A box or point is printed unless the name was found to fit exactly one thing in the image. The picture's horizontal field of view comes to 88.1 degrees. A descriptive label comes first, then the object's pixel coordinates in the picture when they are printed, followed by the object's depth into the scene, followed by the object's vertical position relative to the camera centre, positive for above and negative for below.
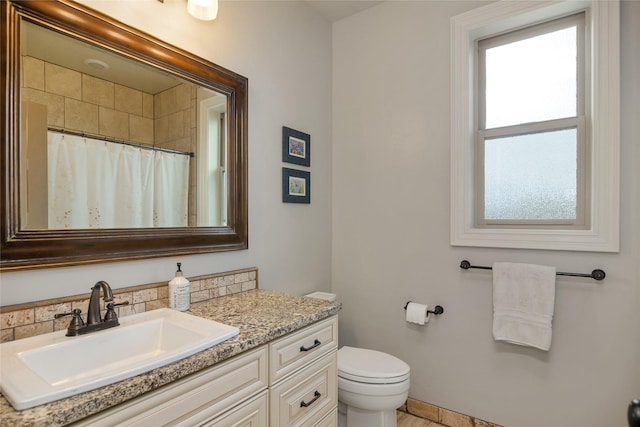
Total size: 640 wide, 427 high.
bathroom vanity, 0.73 -0.48
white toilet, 1.70 -0.92
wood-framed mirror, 1.05 +0.27
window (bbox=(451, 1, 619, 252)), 1.62 +0.49
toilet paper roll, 2.04 -0.63
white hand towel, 1.71 -0.49
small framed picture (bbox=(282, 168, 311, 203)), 2.08 +0.17
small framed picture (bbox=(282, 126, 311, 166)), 2.07 +0.43
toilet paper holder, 2.07 -0.62
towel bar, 1.63 -0.32
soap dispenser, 1.35 -0.33
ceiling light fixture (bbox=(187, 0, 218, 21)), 1.45 +0.90
